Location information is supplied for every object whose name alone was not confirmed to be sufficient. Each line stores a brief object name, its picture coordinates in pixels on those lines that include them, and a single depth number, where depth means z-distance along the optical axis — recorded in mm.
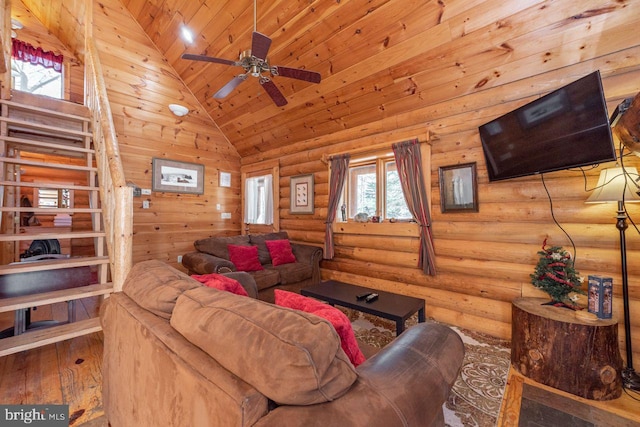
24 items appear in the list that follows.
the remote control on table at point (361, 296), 2568
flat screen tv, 1906
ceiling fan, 2236
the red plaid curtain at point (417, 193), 3240
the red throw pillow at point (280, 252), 4074
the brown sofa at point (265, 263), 3508
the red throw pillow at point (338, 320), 1118
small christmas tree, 2205
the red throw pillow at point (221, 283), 1552
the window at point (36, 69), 4773
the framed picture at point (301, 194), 4568
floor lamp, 1983
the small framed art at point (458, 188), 2971
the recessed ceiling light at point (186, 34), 3875
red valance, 4719
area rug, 1713
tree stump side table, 1867
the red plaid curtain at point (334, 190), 4066
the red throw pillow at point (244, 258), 3717
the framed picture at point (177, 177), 4480
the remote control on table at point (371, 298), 2509
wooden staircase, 2090
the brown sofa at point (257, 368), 743
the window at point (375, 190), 3771
